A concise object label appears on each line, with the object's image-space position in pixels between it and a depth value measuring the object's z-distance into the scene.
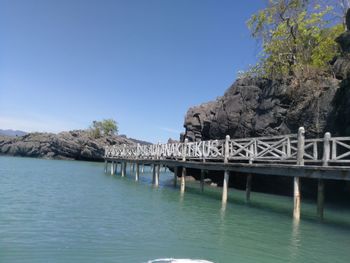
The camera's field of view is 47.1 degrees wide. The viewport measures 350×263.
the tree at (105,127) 112.51
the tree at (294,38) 31.05
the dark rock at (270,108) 25.89
